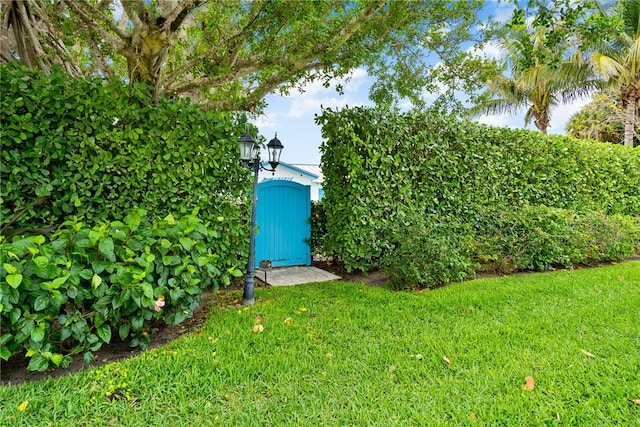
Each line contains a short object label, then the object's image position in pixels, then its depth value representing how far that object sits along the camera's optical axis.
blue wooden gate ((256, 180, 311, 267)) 5.62
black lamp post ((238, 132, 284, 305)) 3.83
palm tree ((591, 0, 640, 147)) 10.11
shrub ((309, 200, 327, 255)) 6.12
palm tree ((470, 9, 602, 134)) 12.33
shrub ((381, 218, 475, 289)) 4.43
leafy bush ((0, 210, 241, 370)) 2.08
